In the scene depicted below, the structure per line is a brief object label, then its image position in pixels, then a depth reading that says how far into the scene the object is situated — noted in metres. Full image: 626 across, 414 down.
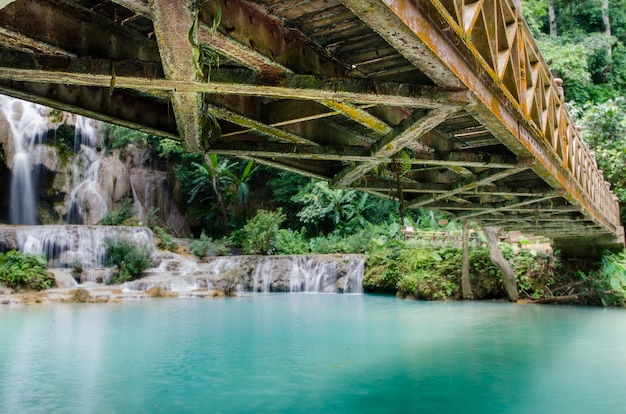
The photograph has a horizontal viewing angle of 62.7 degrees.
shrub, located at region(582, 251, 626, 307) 14.52
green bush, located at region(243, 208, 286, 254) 23.22
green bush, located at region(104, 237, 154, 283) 18.73
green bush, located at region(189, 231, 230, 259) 22.92
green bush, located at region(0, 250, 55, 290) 16.52
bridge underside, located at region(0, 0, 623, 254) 2.98
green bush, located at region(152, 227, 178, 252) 22.75
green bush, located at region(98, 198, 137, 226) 24.70
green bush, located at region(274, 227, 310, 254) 24.19
